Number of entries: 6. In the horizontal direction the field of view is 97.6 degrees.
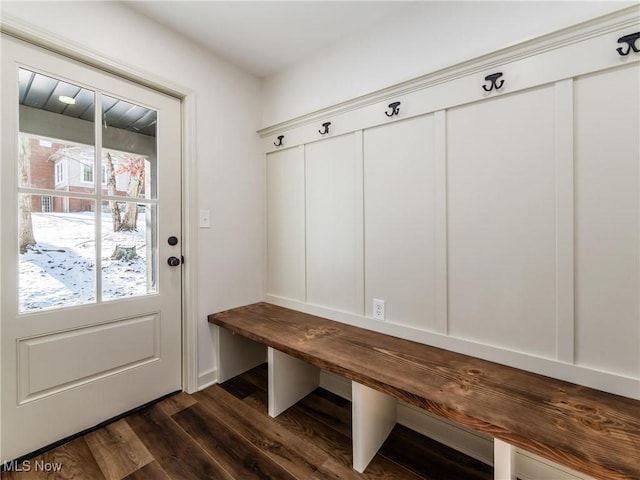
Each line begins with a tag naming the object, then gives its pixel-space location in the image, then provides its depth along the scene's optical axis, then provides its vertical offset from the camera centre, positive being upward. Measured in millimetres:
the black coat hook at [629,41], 1027 +722
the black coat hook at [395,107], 1584 +740
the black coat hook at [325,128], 1899 +751
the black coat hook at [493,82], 1285 +717
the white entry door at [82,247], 1325 -42
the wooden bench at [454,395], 855 -611
